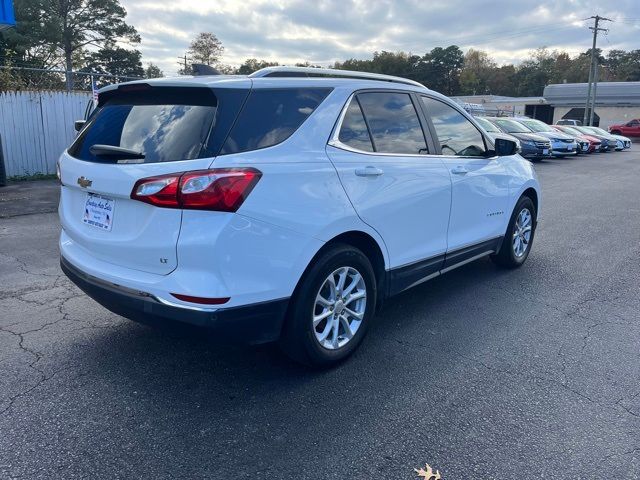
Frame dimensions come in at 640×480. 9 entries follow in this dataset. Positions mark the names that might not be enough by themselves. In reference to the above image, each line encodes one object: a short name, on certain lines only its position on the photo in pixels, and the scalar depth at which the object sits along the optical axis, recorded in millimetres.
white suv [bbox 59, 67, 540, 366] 2848
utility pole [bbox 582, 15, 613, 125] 50416
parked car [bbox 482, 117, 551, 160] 19516
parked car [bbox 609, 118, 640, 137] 45125
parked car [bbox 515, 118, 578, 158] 21953
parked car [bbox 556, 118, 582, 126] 44466
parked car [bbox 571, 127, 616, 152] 28545
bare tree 74031
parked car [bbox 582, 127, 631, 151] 29397
